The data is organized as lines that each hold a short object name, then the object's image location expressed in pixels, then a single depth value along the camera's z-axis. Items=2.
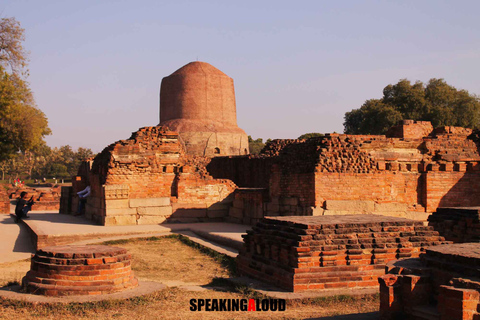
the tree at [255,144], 45.44
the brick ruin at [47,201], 19.91
